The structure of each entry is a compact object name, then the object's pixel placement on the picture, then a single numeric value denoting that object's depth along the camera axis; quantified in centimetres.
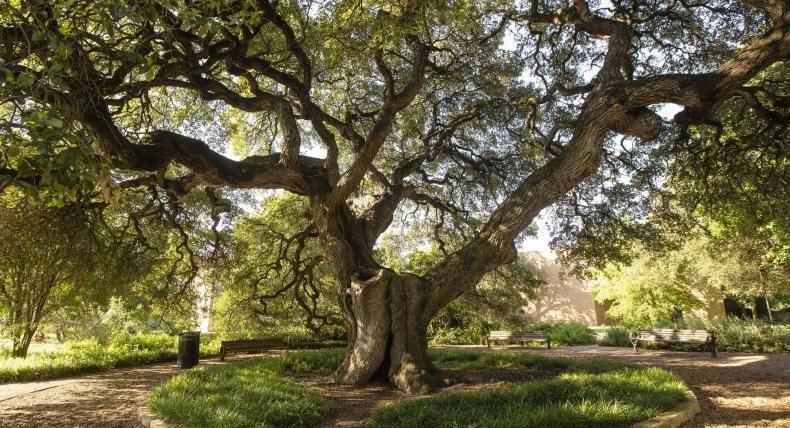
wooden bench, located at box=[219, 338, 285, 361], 1220
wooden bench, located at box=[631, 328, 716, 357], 1257
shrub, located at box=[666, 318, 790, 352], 1311
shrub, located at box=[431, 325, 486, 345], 1856
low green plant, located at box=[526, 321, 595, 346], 1905
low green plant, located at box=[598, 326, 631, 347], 1649
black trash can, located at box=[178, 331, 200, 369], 1059
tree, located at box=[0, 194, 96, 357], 769
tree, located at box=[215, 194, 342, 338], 1216
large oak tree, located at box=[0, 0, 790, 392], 635
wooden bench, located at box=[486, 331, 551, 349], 1617
